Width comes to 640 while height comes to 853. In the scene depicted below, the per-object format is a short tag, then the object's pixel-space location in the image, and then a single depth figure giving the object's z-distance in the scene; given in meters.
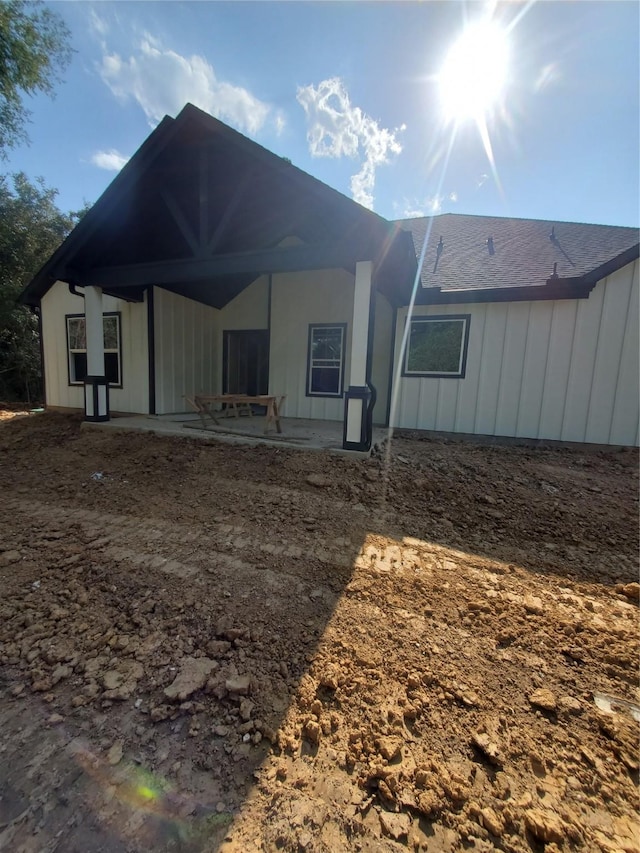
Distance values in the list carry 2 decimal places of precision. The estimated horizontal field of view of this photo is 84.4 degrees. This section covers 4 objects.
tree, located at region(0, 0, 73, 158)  9.54
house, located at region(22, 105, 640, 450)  5.12
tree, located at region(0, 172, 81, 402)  14.14
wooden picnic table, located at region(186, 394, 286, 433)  5.92
